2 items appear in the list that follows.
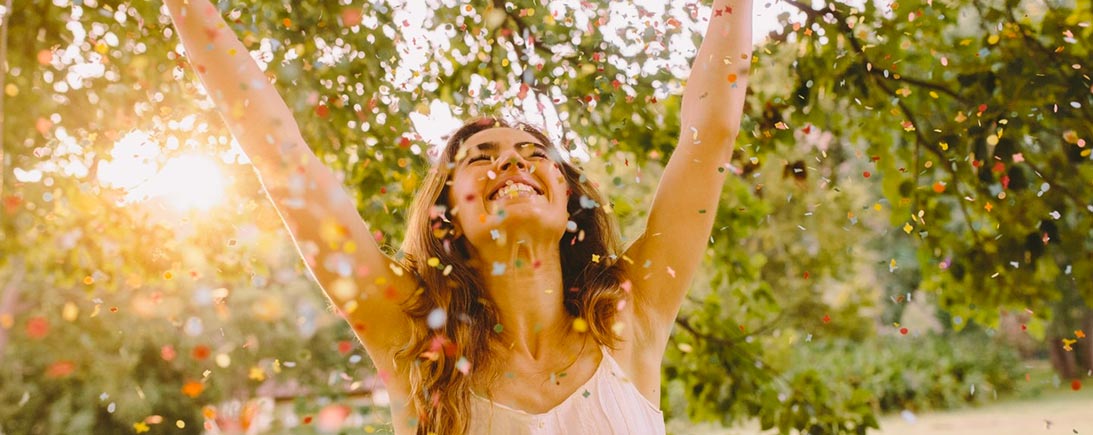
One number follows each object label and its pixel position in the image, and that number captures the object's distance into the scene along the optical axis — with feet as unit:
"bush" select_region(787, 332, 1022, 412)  62.03
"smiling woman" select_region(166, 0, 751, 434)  6.76
